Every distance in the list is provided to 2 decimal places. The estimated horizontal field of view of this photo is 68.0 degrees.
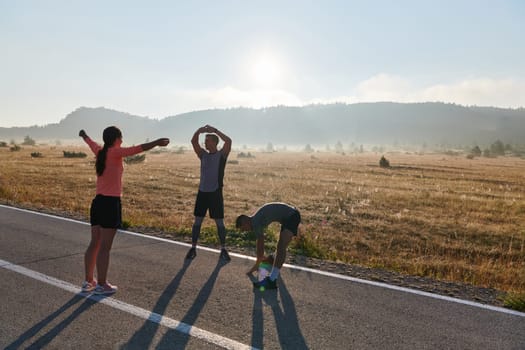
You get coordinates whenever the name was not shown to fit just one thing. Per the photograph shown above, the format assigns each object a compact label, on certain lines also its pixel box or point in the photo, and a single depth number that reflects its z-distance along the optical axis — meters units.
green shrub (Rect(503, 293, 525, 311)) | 4.95
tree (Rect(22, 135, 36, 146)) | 102.89
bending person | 5.59
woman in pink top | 5.05
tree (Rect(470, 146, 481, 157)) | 89.07
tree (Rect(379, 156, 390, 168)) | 40.15
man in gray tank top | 6.91
